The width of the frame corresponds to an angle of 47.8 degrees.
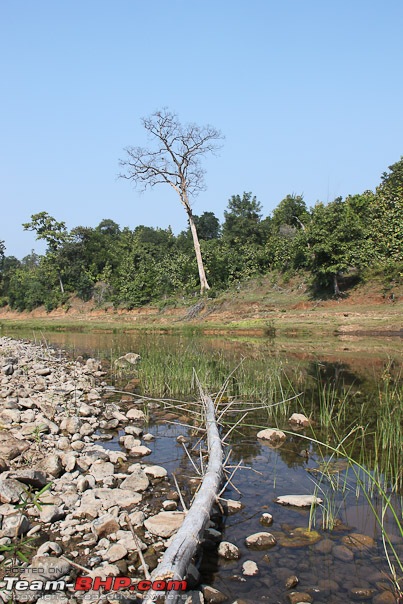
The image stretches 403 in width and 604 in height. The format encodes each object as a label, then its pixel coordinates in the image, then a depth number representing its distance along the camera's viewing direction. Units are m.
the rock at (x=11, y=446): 5.66
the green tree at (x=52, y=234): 54.72
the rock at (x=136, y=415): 8.33
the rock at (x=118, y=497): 4.70
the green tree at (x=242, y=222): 42.56
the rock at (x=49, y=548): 3.72
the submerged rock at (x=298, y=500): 4.74
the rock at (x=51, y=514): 4.31
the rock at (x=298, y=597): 3.32
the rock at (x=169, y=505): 4.68
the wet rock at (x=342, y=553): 3.83
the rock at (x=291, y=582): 3.49
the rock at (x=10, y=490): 4.45
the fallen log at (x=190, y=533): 2.90
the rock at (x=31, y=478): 4.68
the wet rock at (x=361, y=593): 3.35
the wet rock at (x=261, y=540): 4.03
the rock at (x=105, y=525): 4.07
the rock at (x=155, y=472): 5.55
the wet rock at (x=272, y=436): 6.91
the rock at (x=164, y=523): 4.13
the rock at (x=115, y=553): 3.70
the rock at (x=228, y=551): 3.86
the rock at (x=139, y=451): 6.42
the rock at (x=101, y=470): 5.39
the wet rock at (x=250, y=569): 3.64
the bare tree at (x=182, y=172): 35.75
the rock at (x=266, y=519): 4.45
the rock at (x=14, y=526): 3.96
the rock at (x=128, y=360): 14.77
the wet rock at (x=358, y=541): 3.99
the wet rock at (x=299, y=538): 4.06
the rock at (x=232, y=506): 4.70
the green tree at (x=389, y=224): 29.00
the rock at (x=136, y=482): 5.12
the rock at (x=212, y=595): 3.29
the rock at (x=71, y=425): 7.13
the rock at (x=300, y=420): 7.60
